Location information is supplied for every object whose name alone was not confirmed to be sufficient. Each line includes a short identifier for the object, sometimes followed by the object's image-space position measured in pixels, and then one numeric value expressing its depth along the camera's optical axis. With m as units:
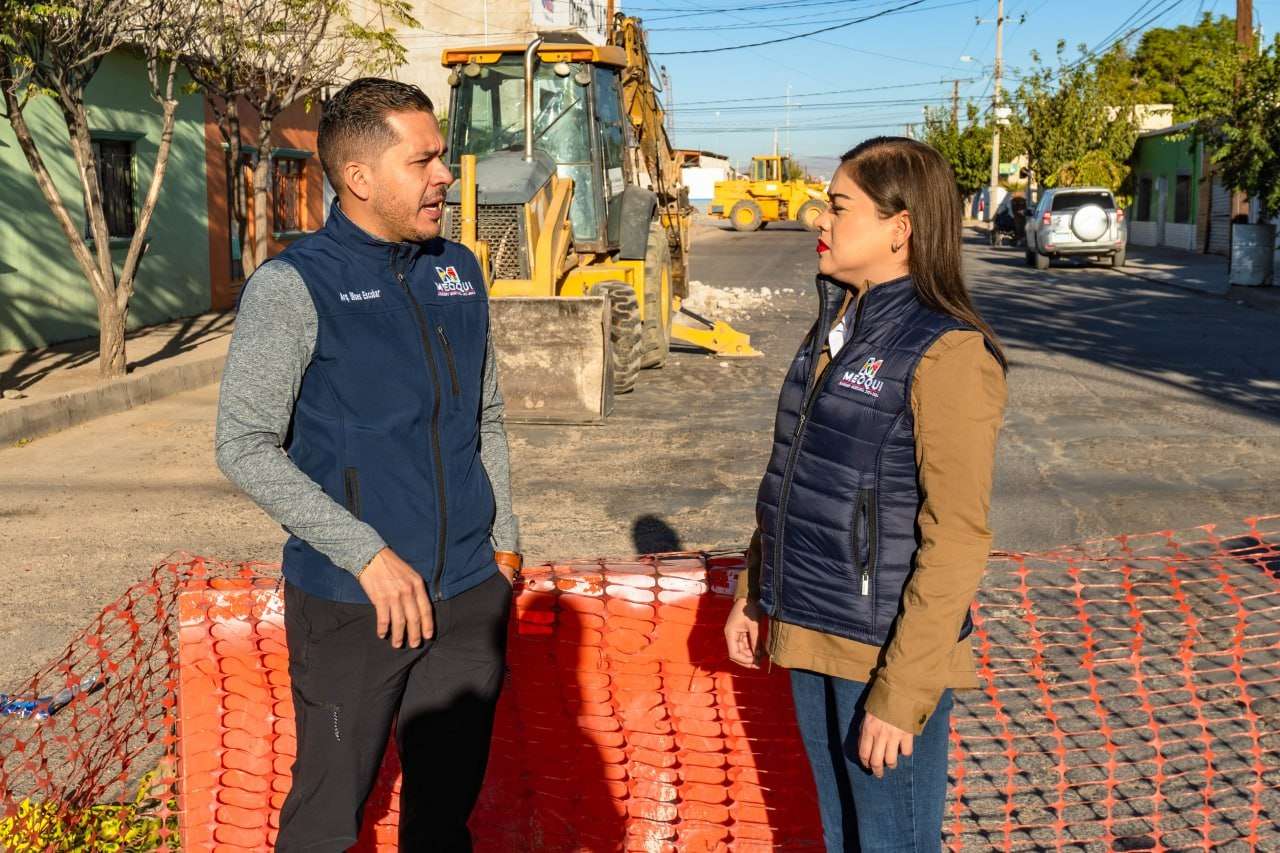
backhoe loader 10.53
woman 2.25
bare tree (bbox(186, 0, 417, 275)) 15.70
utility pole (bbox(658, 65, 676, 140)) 16.77
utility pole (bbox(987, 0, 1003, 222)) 54.28
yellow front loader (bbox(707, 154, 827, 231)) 50.56
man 2.41
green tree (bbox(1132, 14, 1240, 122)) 64.31
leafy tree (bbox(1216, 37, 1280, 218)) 20.84
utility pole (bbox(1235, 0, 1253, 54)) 25.42
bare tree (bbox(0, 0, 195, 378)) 10.72
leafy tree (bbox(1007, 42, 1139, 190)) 41.72
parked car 27.91
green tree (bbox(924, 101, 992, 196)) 62.84
